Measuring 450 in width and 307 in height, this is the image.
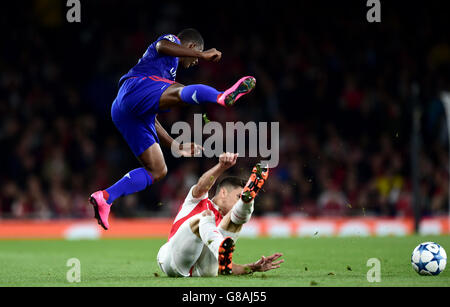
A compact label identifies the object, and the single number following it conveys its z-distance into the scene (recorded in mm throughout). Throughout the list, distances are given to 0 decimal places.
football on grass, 13195
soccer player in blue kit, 13154
